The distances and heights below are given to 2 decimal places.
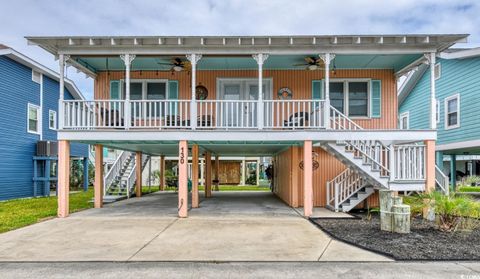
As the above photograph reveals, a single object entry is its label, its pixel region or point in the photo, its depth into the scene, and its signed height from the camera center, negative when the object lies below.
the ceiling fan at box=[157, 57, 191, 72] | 11.71 +2.87
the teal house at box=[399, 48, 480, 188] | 14.70 +2.27
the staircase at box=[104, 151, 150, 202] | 15.70 -1.35
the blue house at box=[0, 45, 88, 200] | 15.18 +1.27
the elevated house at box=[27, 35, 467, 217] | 10.28 +1.95
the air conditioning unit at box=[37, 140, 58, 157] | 17.05 +0.05
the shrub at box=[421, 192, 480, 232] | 7.81 -1.39
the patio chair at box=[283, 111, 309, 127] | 11.71 +0.94
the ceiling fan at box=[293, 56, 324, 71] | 11.49 +2.84
